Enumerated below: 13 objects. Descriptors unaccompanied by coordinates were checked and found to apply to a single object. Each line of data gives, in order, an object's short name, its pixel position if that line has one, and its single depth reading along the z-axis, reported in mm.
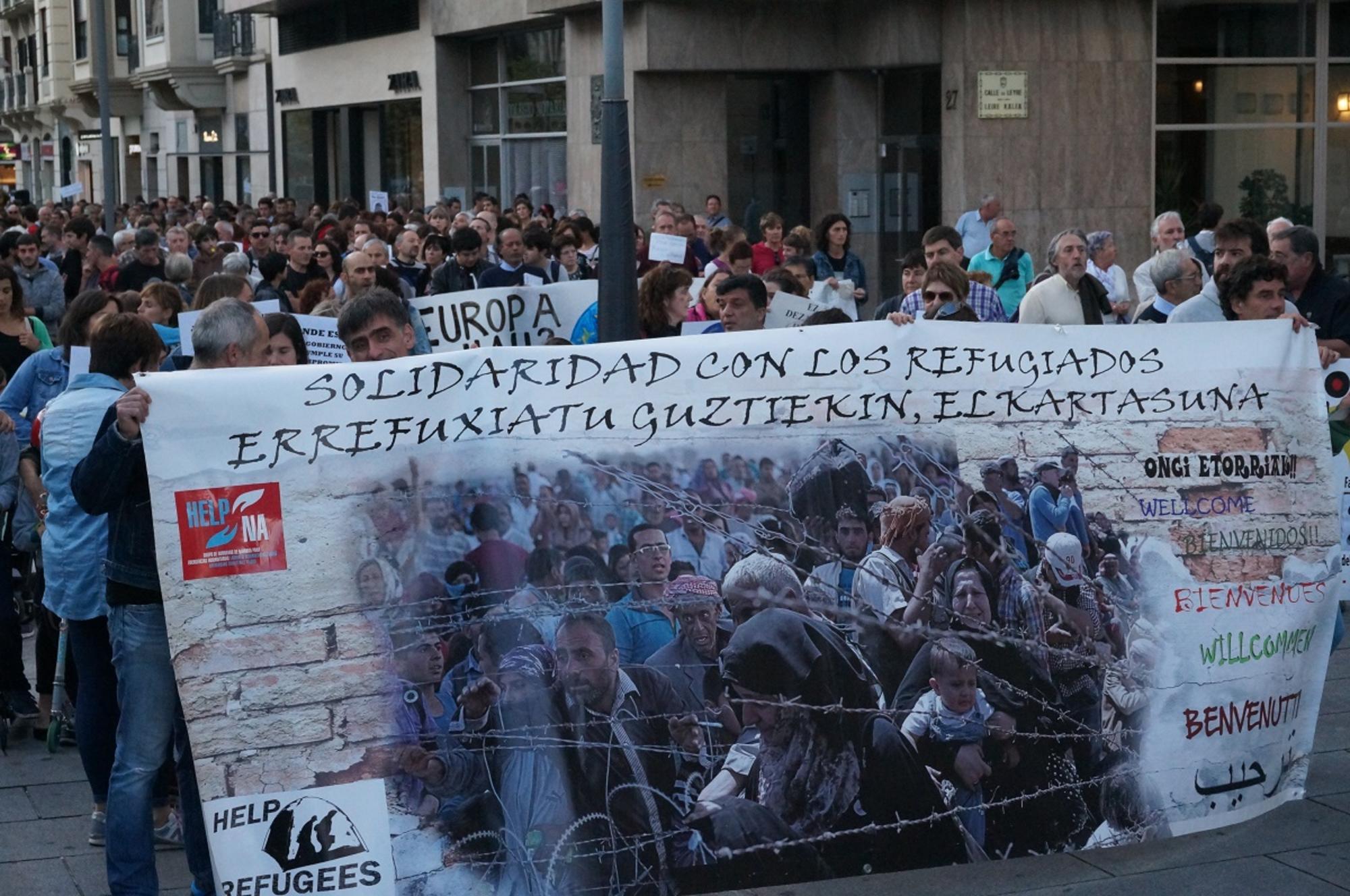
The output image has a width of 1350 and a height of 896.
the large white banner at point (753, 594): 4797
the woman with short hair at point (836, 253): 14125
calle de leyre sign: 19812
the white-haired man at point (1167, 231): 12305
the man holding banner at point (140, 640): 4922
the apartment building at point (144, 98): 43938
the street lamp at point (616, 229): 10219
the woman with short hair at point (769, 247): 15273
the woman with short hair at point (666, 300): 8547
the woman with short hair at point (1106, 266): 12781
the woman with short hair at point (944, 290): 7836
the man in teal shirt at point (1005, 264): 13188
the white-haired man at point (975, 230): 17469
